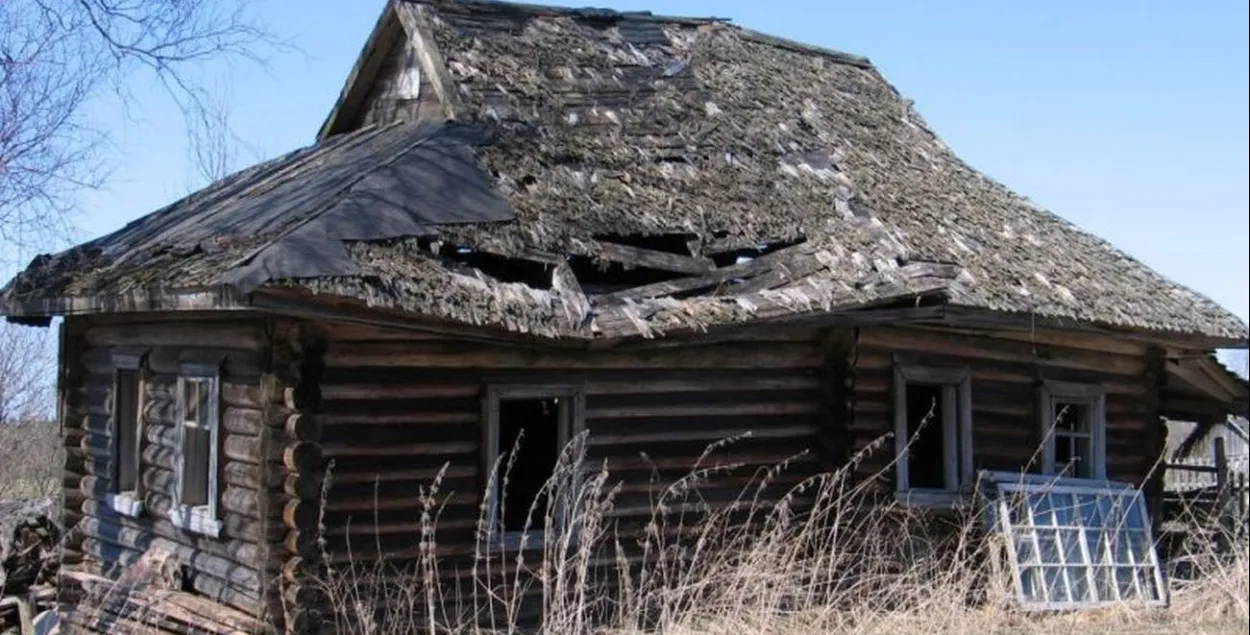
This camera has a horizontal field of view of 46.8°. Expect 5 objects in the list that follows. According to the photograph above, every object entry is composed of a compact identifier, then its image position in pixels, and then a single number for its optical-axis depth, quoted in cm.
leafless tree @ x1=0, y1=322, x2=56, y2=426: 1947
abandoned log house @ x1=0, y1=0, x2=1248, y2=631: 846
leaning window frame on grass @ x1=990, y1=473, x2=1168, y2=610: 1022
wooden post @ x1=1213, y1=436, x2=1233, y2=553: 1427
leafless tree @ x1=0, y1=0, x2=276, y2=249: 1438
